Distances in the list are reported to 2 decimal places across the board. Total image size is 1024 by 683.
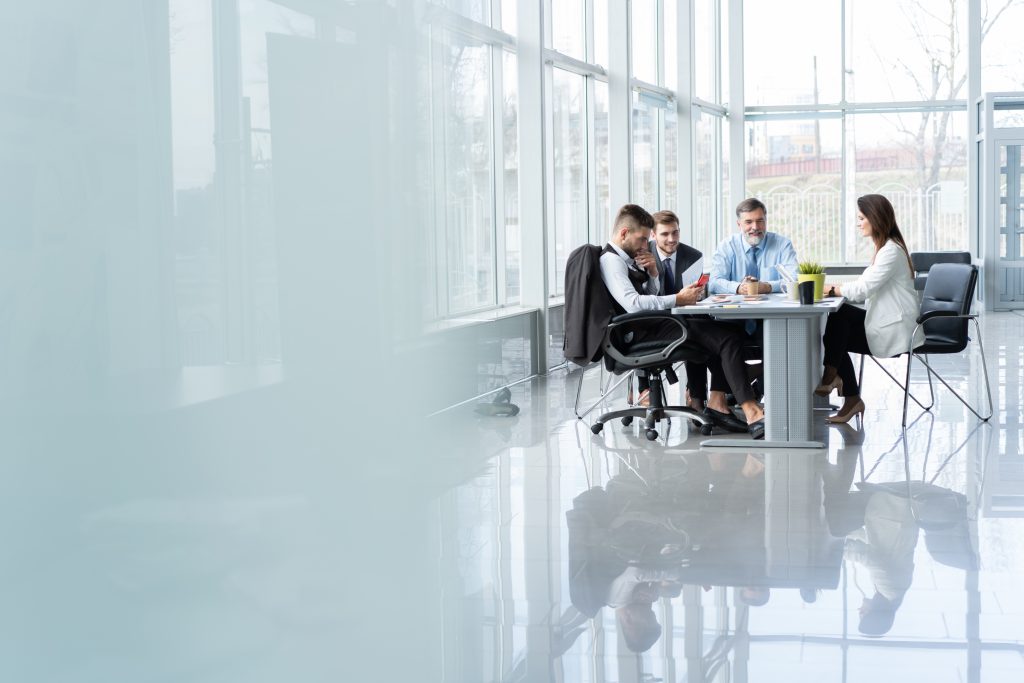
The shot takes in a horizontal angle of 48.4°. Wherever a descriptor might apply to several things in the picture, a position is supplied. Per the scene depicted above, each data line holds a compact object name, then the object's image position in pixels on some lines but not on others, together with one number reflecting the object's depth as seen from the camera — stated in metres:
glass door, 14.11
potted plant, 5.61
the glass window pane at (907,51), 15.59
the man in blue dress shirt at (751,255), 6.48
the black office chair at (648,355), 5.76
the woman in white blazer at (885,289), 5.96
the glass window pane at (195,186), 2.07
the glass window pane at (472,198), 7.81
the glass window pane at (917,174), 15.69
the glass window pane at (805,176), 16.22
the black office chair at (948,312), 5.98
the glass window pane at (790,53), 16.11
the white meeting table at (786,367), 5.51
